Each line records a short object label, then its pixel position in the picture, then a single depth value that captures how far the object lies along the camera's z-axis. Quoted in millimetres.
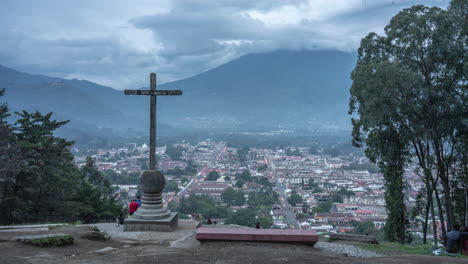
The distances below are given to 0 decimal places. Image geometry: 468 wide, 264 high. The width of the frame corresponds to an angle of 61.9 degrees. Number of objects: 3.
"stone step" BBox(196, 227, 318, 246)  7105
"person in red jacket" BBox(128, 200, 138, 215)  10406
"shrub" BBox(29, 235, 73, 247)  6895
